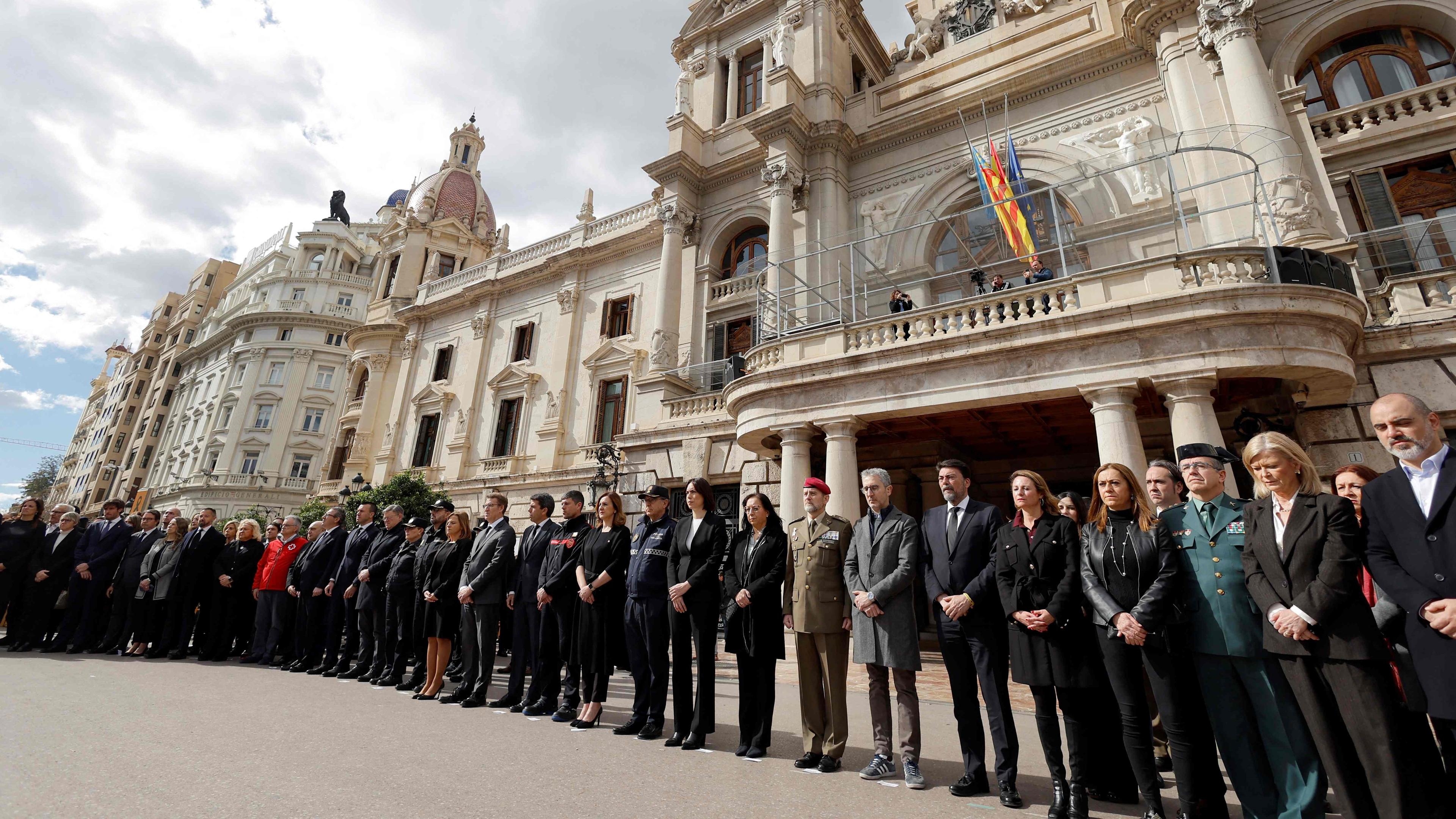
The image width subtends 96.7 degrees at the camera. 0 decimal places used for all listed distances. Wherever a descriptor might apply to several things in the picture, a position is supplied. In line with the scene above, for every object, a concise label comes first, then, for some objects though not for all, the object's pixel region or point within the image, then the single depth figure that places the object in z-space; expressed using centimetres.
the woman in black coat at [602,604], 587
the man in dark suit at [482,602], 660
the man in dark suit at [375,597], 777
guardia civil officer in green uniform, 336
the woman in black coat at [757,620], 495
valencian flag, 1245
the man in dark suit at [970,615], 410
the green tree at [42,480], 7581
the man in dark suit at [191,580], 916
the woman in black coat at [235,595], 920
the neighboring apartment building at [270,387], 4272
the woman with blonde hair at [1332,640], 298
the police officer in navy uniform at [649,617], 552
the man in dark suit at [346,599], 823
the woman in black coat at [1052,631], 391
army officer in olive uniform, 465
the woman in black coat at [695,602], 523
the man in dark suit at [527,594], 649
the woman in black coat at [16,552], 912
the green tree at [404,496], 2106
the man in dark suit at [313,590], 850
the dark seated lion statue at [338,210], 6141
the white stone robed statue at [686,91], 2131
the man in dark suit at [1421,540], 276
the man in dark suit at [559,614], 617
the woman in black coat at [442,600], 691
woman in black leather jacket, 362
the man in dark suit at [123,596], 933
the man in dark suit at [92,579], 928
